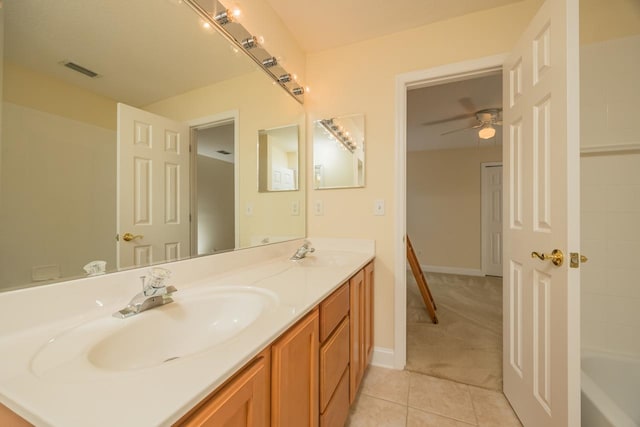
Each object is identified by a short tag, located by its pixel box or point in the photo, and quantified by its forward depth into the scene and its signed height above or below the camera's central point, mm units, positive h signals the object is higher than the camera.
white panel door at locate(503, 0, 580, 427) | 915 -21
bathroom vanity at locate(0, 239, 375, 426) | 382 -296
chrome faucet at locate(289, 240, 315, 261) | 1549 -261
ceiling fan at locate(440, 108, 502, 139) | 2812 +1108
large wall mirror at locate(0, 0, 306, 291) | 624 +253
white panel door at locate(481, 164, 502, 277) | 4250 -104
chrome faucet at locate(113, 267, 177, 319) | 710 -252
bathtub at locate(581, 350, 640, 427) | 1002 -844
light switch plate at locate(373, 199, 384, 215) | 1755 +39
